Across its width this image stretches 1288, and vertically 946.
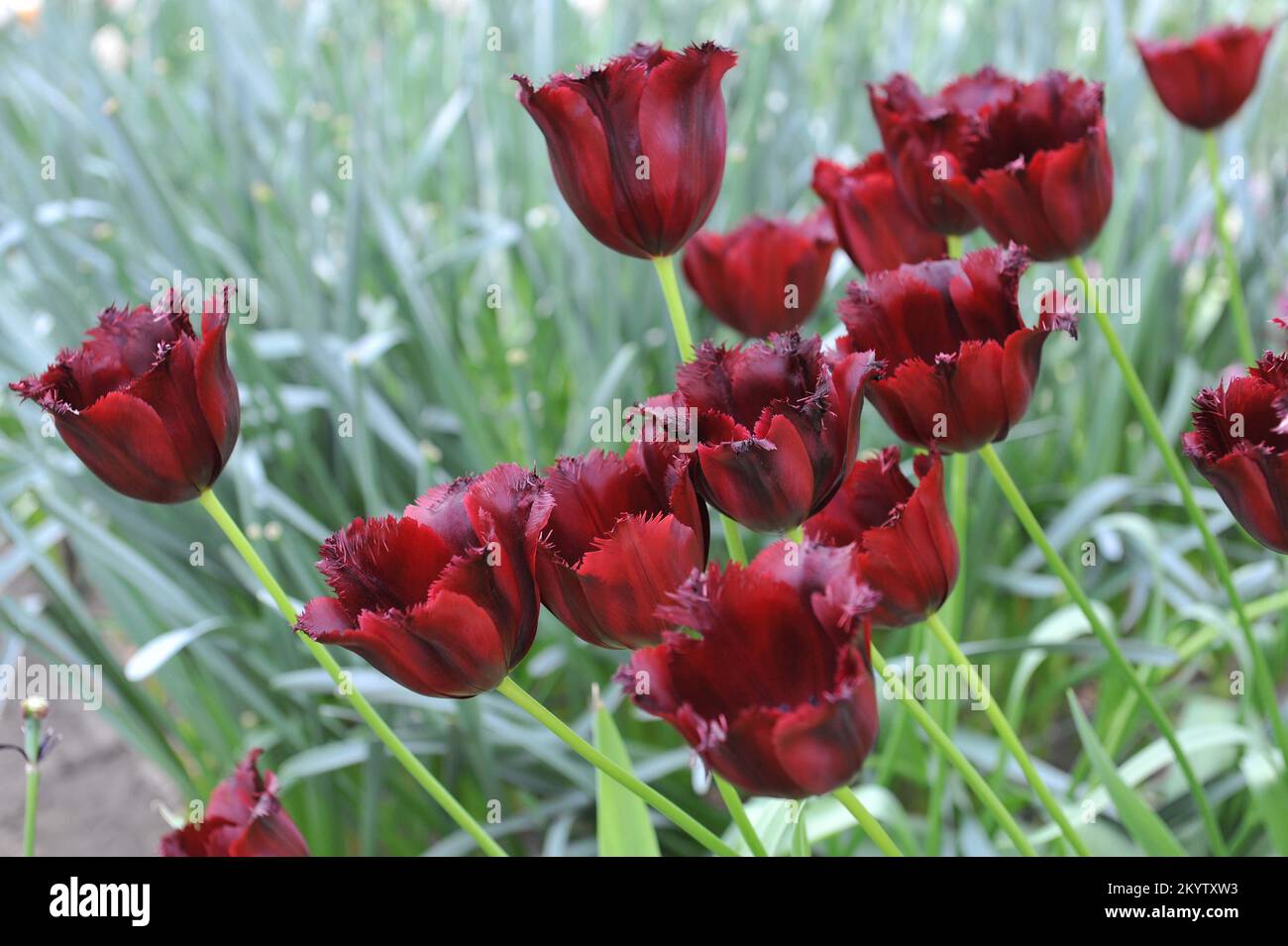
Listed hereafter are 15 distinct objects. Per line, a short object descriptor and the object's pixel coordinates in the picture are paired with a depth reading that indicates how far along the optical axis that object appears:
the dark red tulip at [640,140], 1.20
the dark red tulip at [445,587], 1.13
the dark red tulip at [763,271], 1.39
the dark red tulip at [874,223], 1.31
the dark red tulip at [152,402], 1.19
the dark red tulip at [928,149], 1.28
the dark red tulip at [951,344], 1.19
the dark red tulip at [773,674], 1.09
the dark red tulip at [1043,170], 1.26
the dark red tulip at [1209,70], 1.47
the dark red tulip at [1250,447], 1.15
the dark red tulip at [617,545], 1.13
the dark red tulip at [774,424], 1.15
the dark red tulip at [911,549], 1.17
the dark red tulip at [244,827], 1.18
